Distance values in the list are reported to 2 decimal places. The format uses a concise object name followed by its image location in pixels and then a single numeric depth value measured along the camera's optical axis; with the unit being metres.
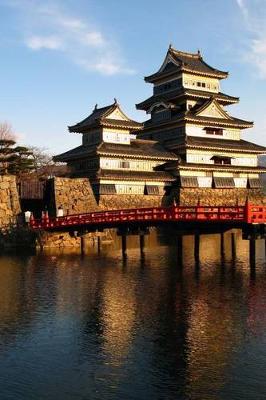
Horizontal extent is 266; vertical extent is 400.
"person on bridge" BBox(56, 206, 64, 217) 45.62
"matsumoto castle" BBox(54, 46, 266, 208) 55.50
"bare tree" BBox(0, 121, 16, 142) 76.41
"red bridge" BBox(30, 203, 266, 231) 31.33
